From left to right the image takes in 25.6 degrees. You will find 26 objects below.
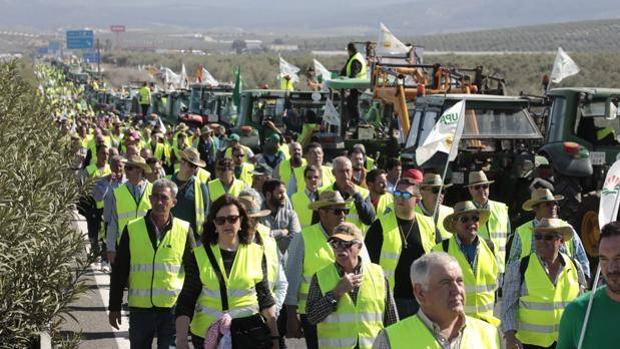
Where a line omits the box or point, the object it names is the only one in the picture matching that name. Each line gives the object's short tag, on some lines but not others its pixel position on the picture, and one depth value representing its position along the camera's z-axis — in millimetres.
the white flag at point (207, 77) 43394
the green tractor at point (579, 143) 15070
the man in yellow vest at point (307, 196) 12398
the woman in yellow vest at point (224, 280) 7898
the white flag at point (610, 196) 6957
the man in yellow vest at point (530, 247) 9113
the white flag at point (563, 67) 25516
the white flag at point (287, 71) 39250
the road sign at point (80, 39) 141625
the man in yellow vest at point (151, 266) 9273
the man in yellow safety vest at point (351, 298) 7492
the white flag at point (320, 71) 33750
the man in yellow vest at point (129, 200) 11945
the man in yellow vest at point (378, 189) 12547
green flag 28959
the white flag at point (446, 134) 12477
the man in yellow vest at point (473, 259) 8609
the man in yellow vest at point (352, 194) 11094
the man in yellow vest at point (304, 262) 8781
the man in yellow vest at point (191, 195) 12000
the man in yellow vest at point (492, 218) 10662
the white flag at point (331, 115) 23641
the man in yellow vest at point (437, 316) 5609
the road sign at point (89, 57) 155750
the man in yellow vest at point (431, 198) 10556
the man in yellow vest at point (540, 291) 8297
